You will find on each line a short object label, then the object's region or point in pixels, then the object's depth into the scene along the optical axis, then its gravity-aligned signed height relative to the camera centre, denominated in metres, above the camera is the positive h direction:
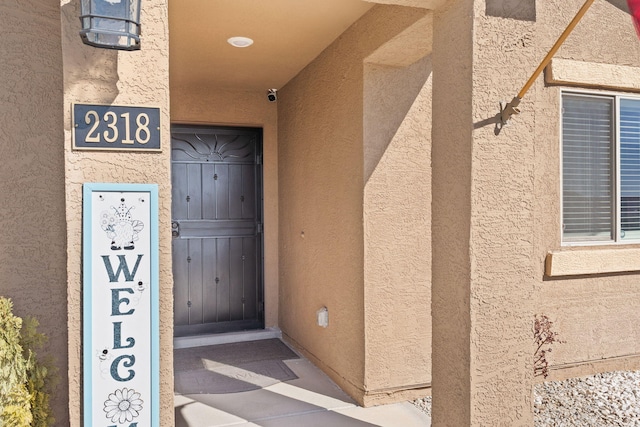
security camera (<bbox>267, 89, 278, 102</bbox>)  5.62 +1.31
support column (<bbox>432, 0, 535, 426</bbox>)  2.58 -0.09
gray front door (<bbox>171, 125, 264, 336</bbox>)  5.63 -0.22
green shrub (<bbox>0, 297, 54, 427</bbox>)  1.93 -0.69
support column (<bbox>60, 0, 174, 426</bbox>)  2.11 +0.24
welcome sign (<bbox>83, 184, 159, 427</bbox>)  2.09 -0.41
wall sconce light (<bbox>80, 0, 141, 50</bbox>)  1.98 +0.76
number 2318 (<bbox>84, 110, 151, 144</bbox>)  2.12 +0.36
